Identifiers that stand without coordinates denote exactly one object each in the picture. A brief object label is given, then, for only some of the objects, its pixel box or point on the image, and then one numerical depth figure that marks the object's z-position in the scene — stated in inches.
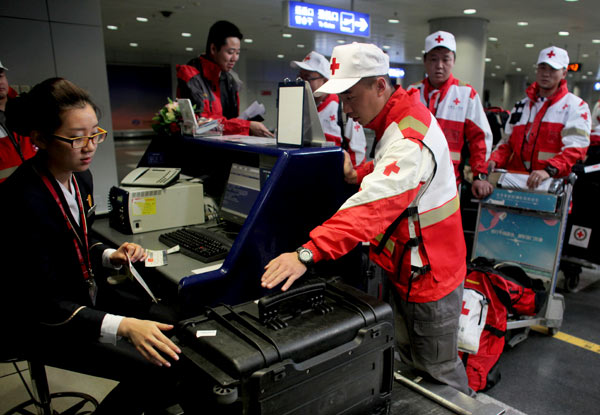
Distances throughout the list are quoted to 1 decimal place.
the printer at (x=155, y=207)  86.2
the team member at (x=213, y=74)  108.0
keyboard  73.6
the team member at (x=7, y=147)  116.8
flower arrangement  99.2
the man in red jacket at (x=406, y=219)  53.1
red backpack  96.7
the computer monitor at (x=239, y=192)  85.6
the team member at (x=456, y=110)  125.0
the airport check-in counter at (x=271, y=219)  64.0
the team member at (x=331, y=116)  135.6
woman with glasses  53.2
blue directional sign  221.1
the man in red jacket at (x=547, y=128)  123.8
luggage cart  114.2
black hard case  35.9
